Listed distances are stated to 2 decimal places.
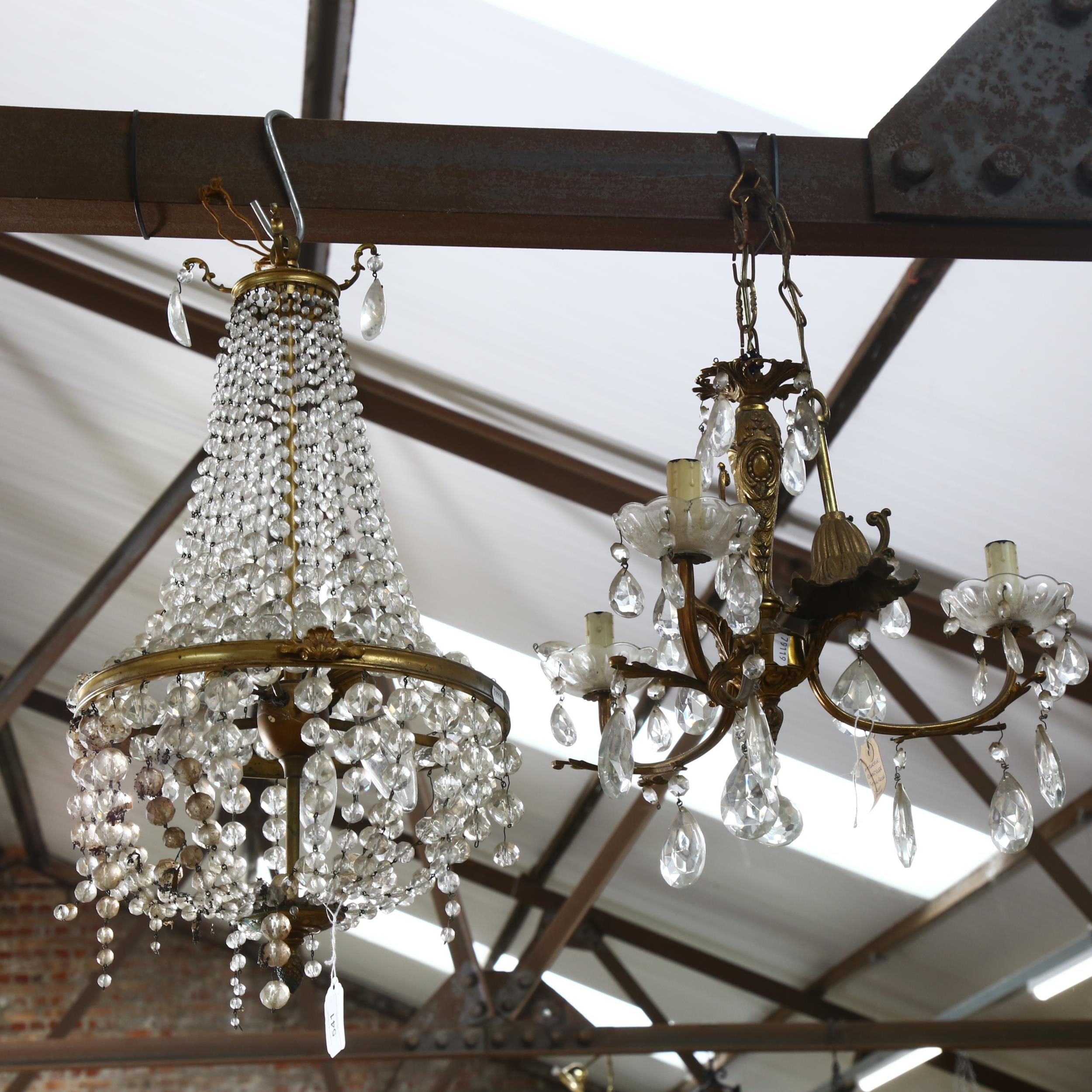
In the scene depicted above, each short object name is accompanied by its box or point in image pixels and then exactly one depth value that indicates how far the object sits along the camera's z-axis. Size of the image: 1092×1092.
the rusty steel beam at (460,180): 2.00
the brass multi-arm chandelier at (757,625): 1.59
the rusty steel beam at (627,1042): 5.50
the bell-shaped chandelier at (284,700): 1.61
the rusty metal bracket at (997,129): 2.02
